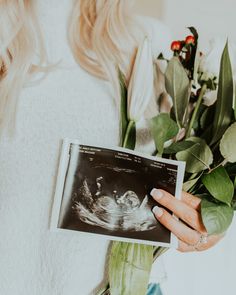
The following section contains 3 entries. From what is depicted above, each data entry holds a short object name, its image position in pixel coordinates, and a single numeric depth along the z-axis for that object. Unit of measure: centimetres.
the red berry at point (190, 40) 73
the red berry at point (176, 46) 75
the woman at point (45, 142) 73
